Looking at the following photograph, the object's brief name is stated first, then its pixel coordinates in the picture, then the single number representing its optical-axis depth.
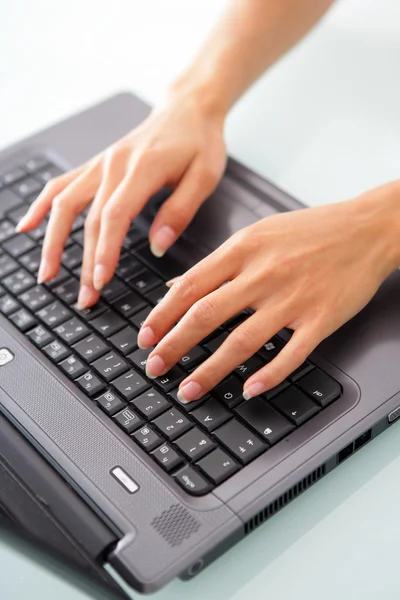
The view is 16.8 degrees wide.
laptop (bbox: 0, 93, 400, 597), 0.73
